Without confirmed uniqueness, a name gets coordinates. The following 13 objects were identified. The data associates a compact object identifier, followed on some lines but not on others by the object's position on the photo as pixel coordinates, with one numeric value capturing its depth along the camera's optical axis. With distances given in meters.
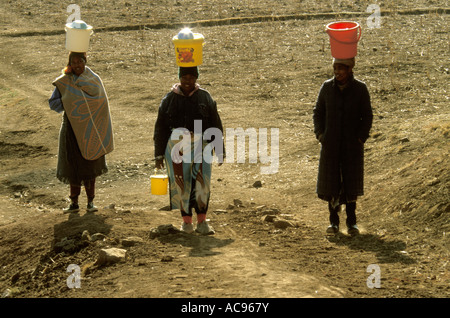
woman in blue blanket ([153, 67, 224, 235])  12.60
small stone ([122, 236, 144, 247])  12.27
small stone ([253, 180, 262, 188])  18.25
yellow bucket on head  12.26
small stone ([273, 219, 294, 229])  13.84
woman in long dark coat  12.67
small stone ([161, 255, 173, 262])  11.19
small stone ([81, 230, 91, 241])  12.93
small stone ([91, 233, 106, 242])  12.86
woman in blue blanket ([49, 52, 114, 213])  14.52
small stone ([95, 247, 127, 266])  11.45
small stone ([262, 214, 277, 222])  14.38
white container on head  14.05
